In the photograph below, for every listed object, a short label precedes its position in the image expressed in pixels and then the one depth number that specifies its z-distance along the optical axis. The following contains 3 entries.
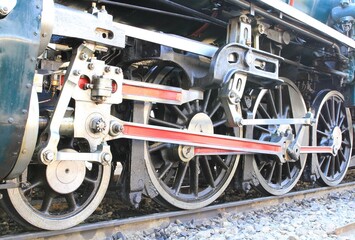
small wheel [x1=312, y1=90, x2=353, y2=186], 5.68
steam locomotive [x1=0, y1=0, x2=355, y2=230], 2.33
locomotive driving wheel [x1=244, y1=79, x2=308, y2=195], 4.67
